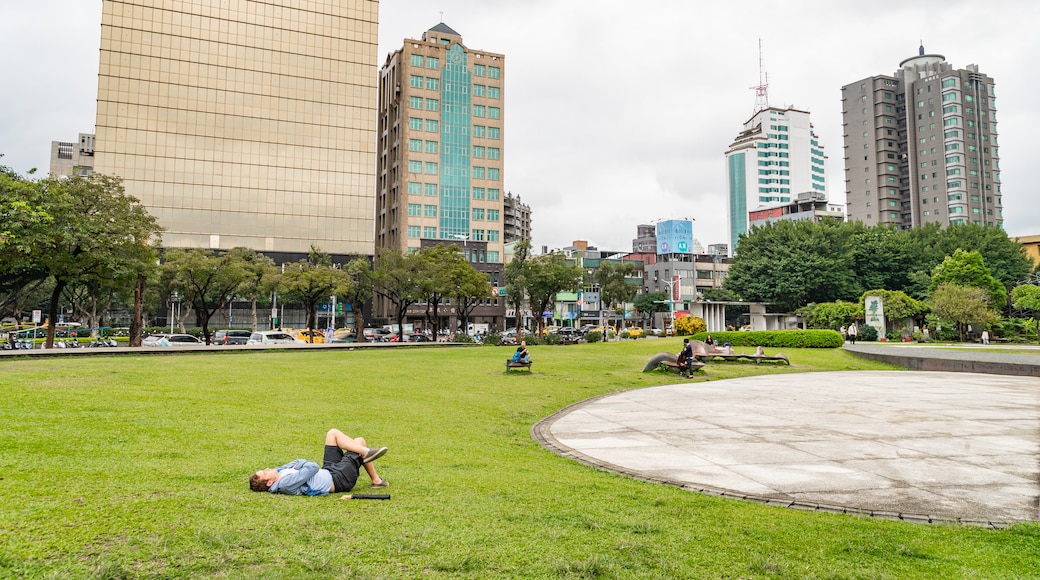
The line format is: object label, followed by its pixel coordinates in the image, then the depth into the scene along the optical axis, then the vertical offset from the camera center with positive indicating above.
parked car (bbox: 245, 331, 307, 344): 46.12 -1.31
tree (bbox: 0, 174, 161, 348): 25.02 +3.95
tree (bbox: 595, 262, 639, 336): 79.94 +5.26
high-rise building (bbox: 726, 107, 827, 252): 164.25 +43.02
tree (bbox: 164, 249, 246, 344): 44.59 +3.67
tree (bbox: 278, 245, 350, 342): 49.97 +3.18
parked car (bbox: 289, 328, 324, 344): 56.94 -1.45
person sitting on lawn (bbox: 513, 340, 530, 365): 22.96 -1.28
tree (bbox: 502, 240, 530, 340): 59.92 +4.95
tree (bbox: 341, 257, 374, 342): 53.19 +3.22
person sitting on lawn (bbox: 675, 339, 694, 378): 24.16 -1.51
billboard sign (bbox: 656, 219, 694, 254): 111.94 +15.80
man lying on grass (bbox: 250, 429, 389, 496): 6.55 -1.66
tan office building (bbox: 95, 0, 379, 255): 84.75 +29.18
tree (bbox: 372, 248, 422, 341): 52.16 +4.01
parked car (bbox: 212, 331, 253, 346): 48.75 -1.41
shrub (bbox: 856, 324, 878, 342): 51.09 -0.86
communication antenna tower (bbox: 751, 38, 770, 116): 171.62 +64.23
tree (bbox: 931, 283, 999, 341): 47.41 +1.40
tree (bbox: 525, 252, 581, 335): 55.78 +4.10
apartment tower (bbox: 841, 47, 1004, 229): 118.81 +35.33
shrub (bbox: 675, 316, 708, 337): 53.75 -0.28
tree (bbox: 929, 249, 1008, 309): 54.56 +4.38
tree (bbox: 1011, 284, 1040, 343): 53.88 +2.39
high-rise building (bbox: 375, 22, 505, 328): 94.75 +26.65
